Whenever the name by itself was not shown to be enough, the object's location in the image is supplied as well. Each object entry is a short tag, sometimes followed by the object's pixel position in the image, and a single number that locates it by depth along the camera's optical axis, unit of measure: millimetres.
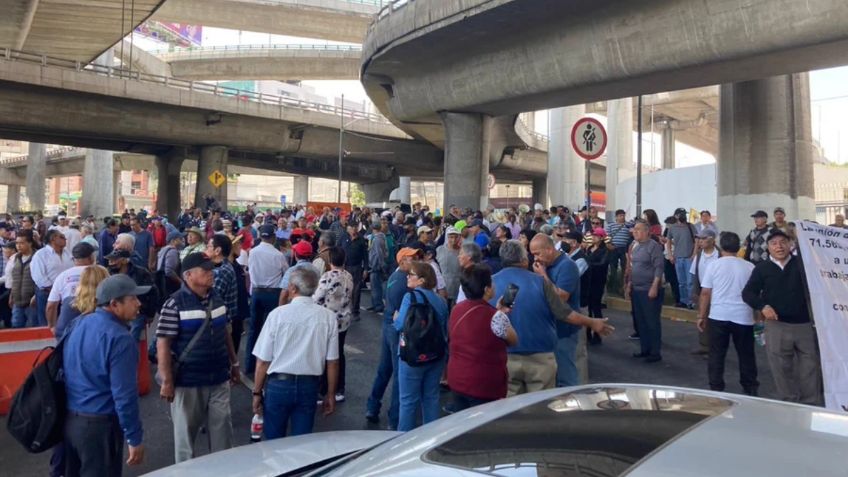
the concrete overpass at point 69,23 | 27484
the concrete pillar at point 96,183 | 44875
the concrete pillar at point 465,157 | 21938
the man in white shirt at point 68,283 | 6276
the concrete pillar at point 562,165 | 39156
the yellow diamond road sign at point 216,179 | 25353
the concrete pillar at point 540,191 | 59500
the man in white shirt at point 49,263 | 8234
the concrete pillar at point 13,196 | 79750
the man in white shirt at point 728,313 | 6441
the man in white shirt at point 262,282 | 7832
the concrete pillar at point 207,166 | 34719
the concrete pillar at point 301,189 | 90144
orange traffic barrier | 6332
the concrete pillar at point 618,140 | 40031
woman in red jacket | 4367
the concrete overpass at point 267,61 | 57594
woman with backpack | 4625
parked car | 1652
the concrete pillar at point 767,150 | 15477
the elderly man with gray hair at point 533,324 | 4926
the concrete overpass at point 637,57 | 12414
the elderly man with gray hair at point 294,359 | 4336
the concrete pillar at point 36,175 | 58969
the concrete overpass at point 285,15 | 46562
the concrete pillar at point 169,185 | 36938
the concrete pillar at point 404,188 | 62900
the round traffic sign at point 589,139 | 11000
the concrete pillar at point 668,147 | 69938
